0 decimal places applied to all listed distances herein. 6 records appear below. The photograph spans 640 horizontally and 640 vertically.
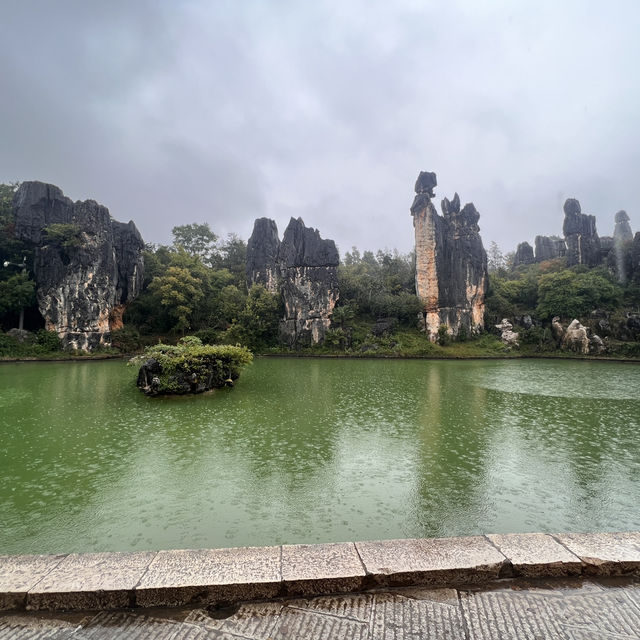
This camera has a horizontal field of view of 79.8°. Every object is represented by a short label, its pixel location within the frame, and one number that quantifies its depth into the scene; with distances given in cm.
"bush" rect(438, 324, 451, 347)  2978
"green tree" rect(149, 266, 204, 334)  2908
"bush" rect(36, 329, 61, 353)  2430
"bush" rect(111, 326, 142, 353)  2745
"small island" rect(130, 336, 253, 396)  1023
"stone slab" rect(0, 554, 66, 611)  203
